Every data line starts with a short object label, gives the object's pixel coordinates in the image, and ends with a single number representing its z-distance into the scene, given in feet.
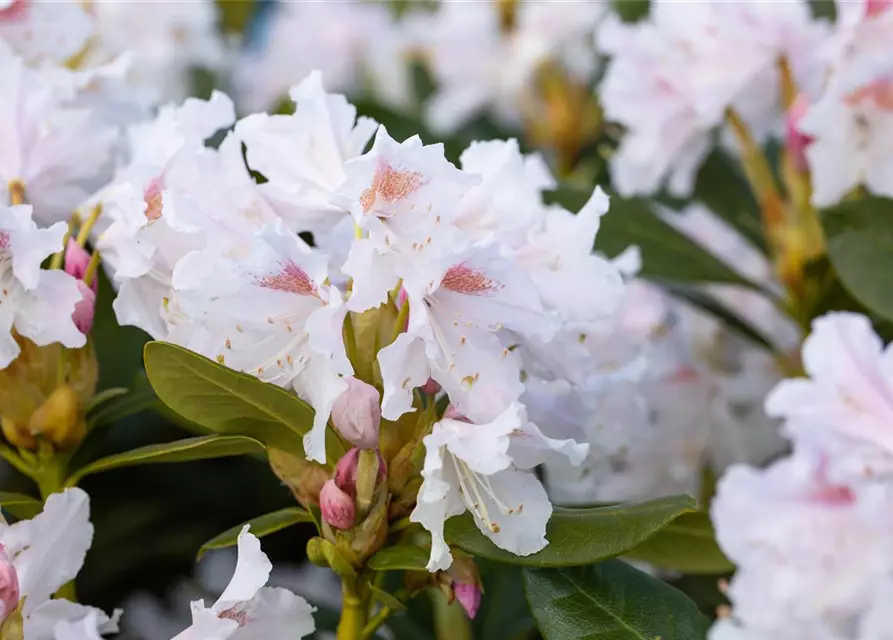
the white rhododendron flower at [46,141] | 3.95
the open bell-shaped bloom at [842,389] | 3.67
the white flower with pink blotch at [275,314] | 3.65
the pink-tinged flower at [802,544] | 3.61
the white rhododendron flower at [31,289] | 3.75
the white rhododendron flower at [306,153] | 3.82
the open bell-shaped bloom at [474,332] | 3.68
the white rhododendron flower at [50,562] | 3.77
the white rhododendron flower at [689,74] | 4.45
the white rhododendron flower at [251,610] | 3.70
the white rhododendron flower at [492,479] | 3.65
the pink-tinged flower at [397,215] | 3.64
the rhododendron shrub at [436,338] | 3.67
